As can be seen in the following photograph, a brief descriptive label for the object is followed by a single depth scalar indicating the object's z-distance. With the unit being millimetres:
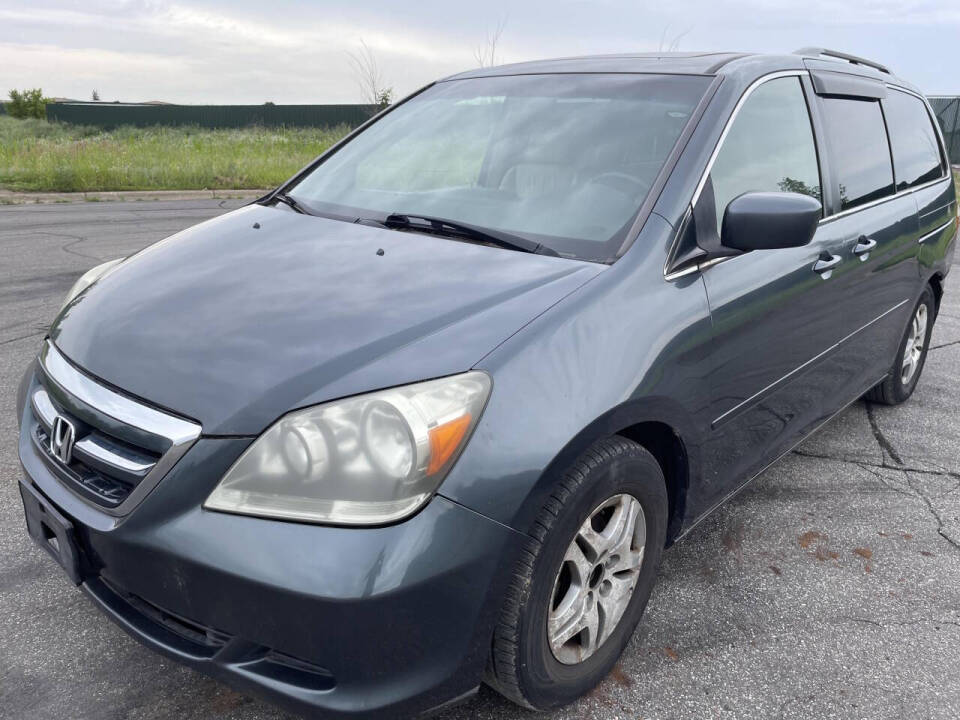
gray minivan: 1759
